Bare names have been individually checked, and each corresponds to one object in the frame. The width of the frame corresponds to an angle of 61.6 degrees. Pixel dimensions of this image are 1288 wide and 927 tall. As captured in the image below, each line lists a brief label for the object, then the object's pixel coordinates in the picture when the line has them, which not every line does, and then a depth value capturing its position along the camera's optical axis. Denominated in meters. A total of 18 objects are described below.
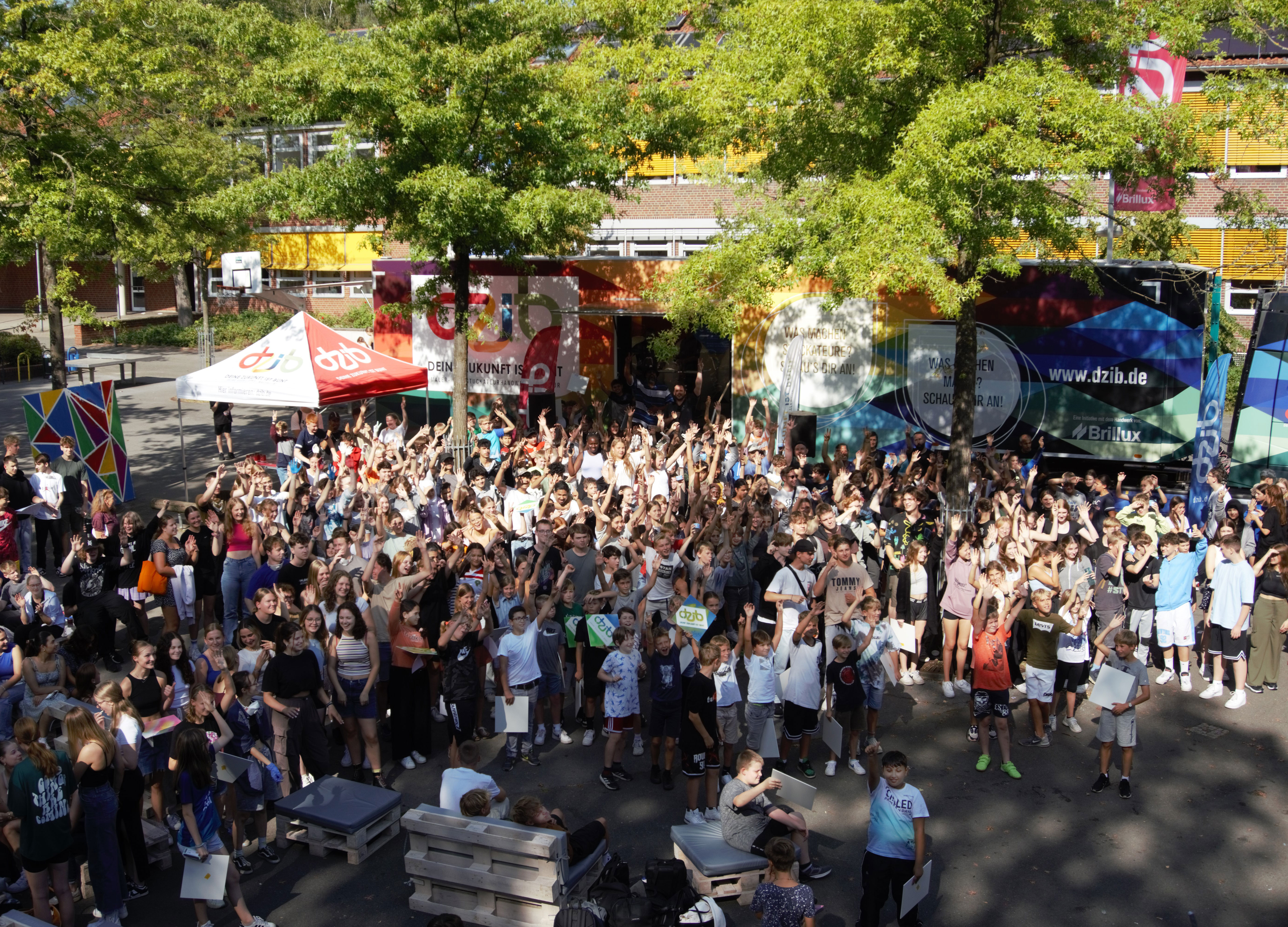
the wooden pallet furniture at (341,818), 7.41
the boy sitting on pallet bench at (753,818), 6.80
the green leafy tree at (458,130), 13.82
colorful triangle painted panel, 13.87
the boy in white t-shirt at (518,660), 8.71
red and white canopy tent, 14.14
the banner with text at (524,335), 18.33
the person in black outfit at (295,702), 7.92
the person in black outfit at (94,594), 9.88
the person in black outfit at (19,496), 12.70
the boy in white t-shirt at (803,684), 8.49
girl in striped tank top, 8.34
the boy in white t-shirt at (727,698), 8.08
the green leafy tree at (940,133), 10.87
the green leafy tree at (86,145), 13.79
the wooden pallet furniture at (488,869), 6.45
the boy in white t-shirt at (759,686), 8.34
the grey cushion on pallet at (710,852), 6.87
